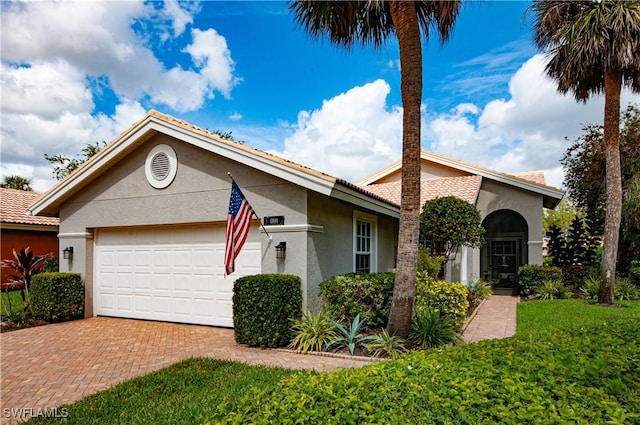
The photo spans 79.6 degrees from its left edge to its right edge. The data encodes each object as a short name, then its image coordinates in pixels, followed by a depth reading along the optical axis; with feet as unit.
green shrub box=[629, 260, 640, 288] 50.88
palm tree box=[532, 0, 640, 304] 37.24
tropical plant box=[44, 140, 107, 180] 95.59
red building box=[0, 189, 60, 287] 55.42
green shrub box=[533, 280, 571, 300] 47.83
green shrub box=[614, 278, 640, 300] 45.83
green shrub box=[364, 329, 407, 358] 23.15
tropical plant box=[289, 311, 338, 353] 24.90
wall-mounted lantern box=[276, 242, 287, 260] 28.30
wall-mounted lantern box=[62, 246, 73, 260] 36.70
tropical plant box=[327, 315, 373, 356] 24.53
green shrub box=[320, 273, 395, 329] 27.40
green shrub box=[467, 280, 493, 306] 45.98
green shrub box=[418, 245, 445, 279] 37.35
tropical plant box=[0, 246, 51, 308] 36.78
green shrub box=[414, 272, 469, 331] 30.17
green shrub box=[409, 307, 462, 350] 24.07
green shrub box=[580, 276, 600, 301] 45.31
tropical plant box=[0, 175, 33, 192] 107.96
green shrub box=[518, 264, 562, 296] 50.01
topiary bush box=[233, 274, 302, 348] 25.67
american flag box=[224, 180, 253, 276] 25.95
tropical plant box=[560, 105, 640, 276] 52.54
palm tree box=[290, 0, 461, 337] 24.08
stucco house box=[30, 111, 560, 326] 28.58
